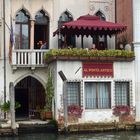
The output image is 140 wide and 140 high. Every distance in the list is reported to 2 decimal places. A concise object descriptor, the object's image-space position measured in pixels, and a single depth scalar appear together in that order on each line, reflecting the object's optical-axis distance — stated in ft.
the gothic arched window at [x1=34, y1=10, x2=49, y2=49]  95.50
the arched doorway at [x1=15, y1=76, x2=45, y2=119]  97.25
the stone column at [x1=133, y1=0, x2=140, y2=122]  88.94
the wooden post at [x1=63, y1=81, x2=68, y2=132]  80.38
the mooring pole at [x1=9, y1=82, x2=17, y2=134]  78.18
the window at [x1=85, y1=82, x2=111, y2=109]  87.51
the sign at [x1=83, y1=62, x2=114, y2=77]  86.53
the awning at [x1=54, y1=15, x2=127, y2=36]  87.30
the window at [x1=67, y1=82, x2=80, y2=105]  86.12
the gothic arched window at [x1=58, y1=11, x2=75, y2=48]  95.35
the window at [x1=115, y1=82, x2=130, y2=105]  88.33
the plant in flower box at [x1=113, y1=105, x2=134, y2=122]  87.10
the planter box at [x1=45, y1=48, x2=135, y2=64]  84.84
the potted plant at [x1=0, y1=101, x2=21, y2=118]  88.12
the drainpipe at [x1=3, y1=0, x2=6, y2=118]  92.12
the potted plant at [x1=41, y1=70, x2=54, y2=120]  87.35
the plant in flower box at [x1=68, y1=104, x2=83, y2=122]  84.84
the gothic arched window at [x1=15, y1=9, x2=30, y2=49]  94.22
